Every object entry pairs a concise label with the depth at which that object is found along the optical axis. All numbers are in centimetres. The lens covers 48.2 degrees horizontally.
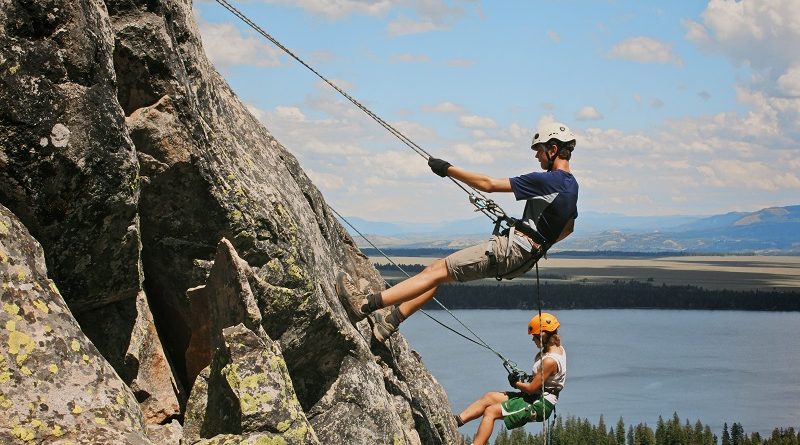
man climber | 1146
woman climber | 1262
